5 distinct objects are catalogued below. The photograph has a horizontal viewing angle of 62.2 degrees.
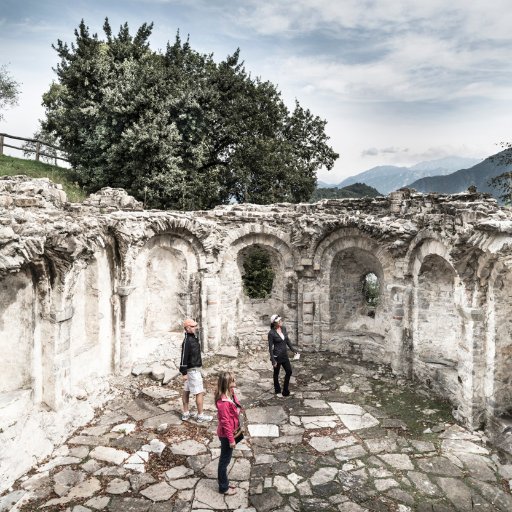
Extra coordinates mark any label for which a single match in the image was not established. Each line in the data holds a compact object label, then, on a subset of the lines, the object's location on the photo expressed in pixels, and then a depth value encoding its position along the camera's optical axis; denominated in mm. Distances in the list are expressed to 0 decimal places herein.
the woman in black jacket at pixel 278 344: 10203
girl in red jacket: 6289
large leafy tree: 19453
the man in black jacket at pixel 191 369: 8688
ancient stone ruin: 7684
